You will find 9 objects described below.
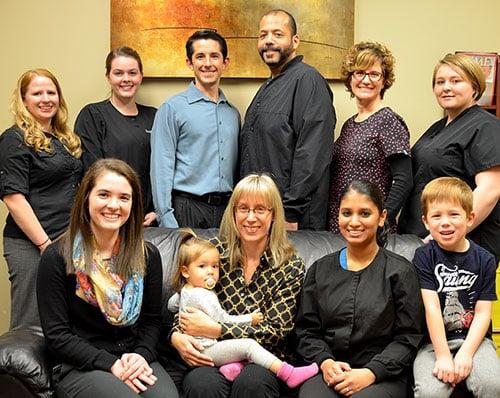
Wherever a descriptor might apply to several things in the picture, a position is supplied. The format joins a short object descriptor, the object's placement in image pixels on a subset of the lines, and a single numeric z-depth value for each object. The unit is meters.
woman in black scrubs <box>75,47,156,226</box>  3.31
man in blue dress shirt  3.22
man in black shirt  3.04
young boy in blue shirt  2.36
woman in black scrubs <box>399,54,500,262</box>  2.79
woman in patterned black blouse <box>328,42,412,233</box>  2.99
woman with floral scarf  2.30
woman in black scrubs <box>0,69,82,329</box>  2.93
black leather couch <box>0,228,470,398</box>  2.29
